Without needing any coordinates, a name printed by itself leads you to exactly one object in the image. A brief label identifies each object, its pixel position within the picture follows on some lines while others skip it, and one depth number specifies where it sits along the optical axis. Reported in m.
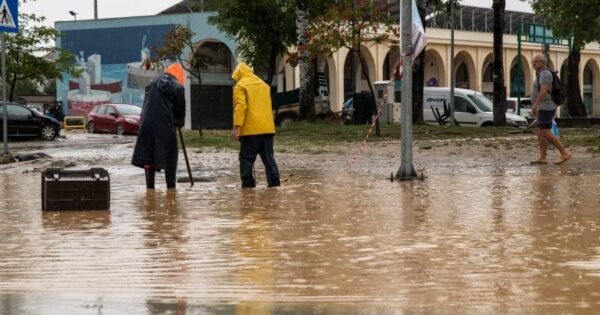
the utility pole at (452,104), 40.58
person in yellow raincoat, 12.52
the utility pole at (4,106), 18.08
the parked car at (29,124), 32.34
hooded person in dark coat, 12.20
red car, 40.28
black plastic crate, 9.95
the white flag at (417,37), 12.95
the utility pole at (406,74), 12.91
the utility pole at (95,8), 71.62
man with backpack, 15.65
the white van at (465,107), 41.69
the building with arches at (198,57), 59.19
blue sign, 17.81
